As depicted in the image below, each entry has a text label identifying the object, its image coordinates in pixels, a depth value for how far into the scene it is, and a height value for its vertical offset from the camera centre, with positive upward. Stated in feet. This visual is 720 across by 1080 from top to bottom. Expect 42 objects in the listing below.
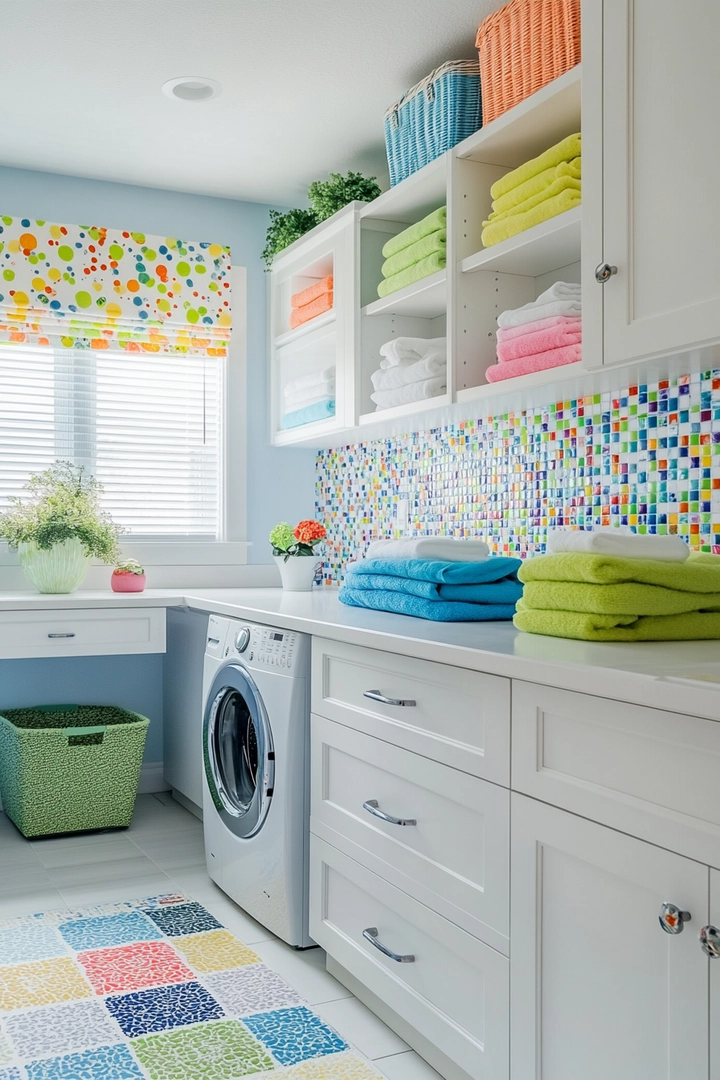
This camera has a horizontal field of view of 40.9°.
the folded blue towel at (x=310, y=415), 10.98 +1.39
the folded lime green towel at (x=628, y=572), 5.38 -0.23
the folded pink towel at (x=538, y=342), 6.95 +1.42
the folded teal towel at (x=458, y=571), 7.03 -0.30
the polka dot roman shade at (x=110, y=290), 11.49 +2.97
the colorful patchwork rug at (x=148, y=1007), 6.08 -3.37
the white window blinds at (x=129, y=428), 11.78 +1.29
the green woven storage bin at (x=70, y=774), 10.57 -2.72
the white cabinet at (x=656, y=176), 5.34 +2.09
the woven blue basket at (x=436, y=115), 8.37 +3.75
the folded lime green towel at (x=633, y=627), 5.43 -0.55
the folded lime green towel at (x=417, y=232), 8.56 +2.79
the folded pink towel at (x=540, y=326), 6.95 +1.54
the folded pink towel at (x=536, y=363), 6.90 +1.27
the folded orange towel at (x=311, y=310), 10.93 +2.59
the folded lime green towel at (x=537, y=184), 6.91 +2.61
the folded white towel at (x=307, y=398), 11.00 +1.58
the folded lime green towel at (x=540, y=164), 6.86 +2.75
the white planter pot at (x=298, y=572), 11.20 -0.48
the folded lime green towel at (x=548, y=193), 6.93 +2.51
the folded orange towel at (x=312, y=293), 10.90 +2.79
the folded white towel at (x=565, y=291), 7.02 +1.75
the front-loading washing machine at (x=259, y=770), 7.55 -2.04
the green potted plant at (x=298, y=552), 11.11 -0.25
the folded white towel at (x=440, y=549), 7.58 -0.15
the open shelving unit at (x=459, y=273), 7.51 +2.27
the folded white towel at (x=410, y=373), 8.79 +1.50
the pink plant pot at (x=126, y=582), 11.32 -0.60
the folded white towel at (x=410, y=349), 9.41 +1.77
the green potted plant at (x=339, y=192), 10.55 +3.74
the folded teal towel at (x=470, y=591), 7.03 -0.45
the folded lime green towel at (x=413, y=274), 8.67 +2.42
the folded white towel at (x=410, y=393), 8.78 +1.31
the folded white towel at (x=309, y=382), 10.96 +1.76
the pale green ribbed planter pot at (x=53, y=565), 10.83 -0.39
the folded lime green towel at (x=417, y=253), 8.59 +2.60
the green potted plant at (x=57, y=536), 10.82 -0.06
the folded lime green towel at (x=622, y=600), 5.37 -0.39
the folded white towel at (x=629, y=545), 5.64 -0.08
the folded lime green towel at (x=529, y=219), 6.93 +2.39
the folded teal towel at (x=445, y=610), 6.93 -0.58
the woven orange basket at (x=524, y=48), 7.01 +3.68
